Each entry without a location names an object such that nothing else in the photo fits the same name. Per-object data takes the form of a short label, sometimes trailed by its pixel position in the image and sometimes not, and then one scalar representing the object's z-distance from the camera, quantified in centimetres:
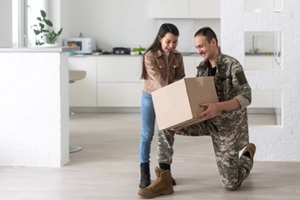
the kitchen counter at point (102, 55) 778
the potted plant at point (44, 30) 723
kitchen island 437
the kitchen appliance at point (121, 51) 796
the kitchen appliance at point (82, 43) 794
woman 358
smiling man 352
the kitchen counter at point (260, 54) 752
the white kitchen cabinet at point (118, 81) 777
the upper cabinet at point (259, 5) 748
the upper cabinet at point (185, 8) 784
